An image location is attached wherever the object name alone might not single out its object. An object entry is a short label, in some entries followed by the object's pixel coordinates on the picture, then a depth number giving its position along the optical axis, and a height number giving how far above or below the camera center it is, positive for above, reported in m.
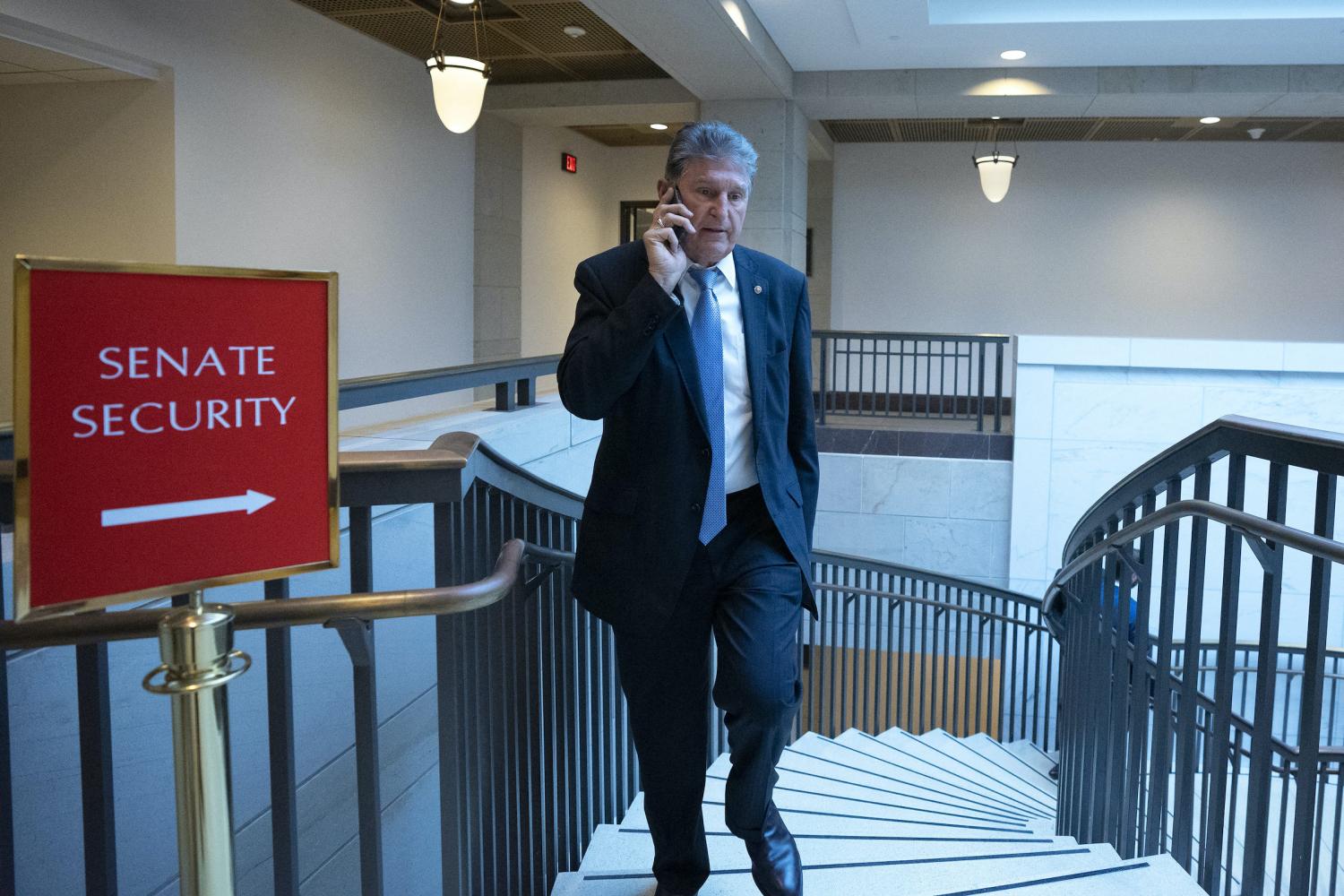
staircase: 2.40 -1.22
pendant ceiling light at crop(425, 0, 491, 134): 6.59 +1.74
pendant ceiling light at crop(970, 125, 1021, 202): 10.96 +2.11
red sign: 1.00 -0.06
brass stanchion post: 1.13 -0.39
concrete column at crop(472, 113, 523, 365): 10.54 +1.30
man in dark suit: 2.03 -0.23
